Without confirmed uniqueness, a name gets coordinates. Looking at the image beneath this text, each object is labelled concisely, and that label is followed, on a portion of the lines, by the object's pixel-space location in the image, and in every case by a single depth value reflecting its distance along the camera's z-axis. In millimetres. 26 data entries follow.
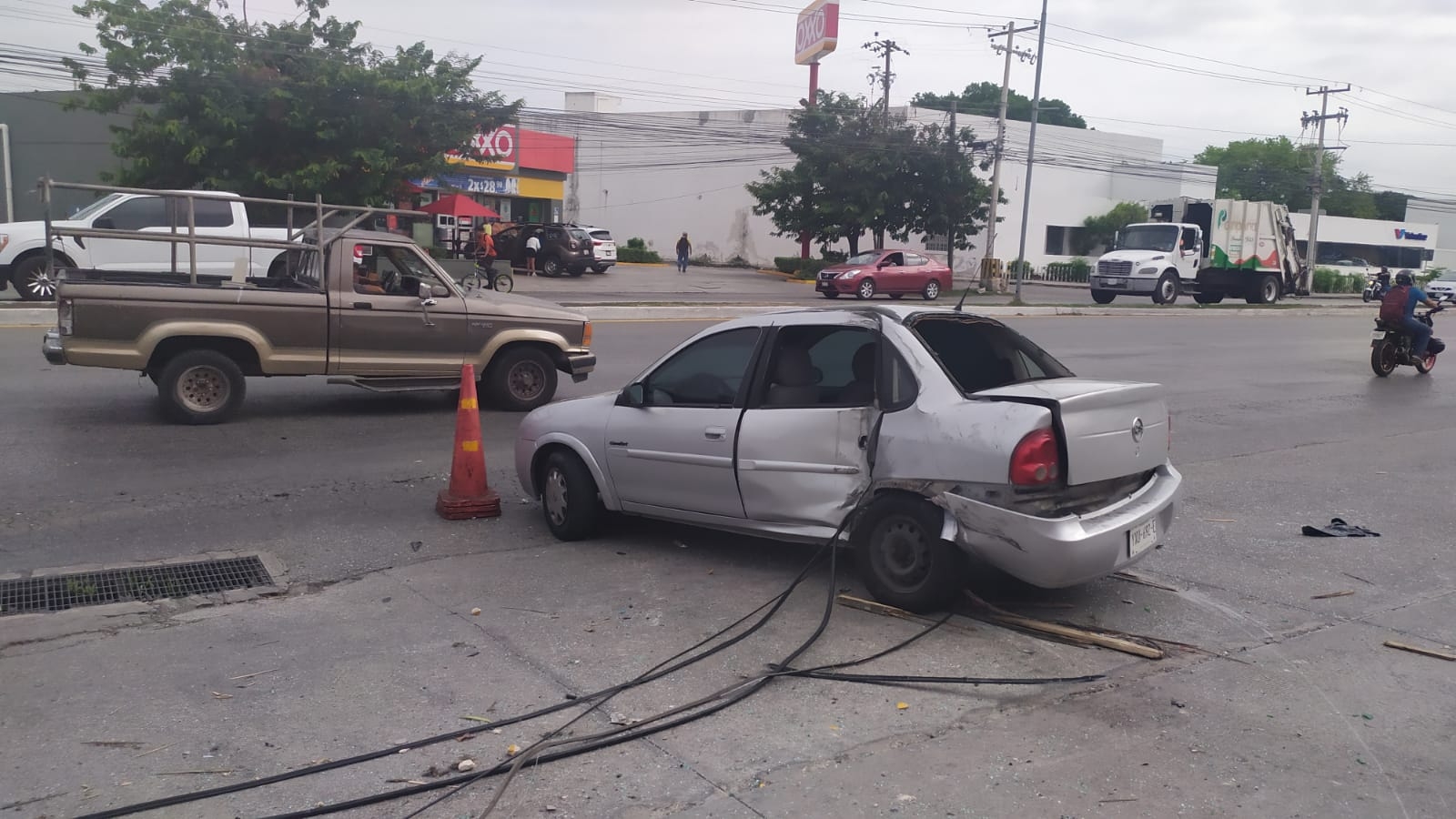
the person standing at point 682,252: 48506
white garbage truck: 36094
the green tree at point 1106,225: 59656
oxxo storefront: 43969
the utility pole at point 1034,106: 36038
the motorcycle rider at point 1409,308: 17344
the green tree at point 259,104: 28766
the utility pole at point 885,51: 59375
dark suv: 38969
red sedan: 35031
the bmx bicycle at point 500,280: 25491
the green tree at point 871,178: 46156
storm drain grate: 5906
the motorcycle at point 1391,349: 17578
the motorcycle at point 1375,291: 43625
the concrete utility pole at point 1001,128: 42156
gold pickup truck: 9922
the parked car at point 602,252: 40031
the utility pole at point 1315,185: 54562
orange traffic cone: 7652
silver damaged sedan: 5301
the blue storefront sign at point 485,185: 45750
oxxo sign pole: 53688
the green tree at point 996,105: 95500
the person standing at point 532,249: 38750
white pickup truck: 16016
